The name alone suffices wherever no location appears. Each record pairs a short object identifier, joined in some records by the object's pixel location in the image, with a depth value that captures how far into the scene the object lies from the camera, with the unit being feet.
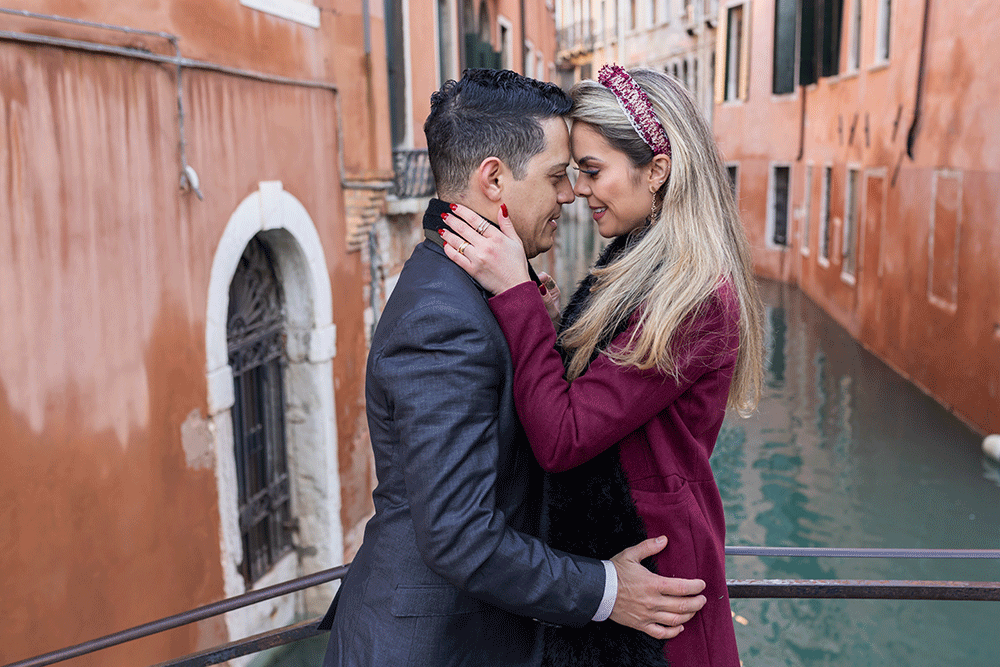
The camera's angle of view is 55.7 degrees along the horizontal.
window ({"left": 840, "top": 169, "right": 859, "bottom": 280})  47.93
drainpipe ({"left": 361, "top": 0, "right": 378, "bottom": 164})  24.71
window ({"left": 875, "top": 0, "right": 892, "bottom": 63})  41.57
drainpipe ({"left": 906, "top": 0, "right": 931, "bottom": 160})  34.53
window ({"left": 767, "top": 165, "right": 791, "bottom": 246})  64.13
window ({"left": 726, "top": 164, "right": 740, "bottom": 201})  71.87
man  4.76
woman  5.37
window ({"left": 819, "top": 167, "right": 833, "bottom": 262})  53.31
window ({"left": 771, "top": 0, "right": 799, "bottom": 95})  51.03
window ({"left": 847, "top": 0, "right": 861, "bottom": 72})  46.44
